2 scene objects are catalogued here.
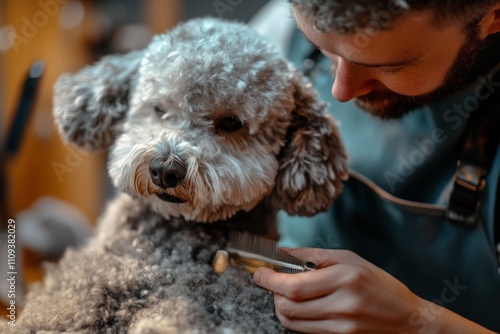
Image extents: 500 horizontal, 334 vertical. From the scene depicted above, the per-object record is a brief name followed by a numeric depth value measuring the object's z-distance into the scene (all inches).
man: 27.7
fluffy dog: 28.5
